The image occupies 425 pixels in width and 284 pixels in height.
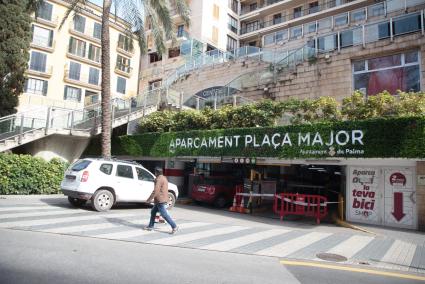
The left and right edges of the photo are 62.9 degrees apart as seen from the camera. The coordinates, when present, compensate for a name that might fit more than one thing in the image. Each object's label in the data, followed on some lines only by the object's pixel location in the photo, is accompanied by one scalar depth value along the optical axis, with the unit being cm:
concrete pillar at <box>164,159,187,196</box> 1948
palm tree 1702
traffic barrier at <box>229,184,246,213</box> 1507
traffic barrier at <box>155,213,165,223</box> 1050
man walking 891
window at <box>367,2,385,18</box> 2843
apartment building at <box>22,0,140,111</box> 3888
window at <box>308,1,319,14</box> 3945
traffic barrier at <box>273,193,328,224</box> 1280
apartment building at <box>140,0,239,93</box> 3906
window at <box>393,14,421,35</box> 1697
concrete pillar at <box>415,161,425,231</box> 1171
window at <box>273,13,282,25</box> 4278
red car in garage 1612
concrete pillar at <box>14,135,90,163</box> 1805
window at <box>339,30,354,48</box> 1875
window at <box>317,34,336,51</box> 1931
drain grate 738
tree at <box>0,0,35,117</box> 2208
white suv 1165
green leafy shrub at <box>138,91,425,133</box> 1288
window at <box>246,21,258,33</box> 4635
